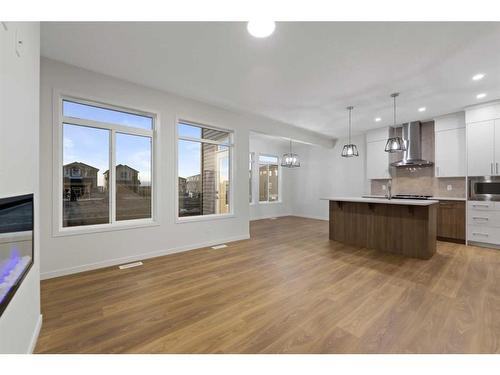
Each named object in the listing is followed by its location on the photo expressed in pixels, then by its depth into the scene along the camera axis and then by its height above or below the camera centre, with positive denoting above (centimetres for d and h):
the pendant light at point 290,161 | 620 +75
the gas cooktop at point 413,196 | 508 -26
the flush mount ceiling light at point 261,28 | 209 +159
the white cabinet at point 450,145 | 470 +91
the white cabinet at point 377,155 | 595 +87
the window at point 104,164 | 311 +37
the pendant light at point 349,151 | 428 +71
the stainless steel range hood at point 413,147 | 536 +97
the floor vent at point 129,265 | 321 -119
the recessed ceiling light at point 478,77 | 312 +162
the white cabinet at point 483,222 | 410 -72
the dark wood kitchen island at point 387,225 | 360 -73
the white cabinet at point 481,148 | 420 +75
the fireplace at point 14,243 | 112 -34
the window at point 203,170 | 427 +37
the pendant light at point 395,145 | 373 +73
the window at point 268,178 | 840 +34
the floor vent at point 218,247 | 422 -120
